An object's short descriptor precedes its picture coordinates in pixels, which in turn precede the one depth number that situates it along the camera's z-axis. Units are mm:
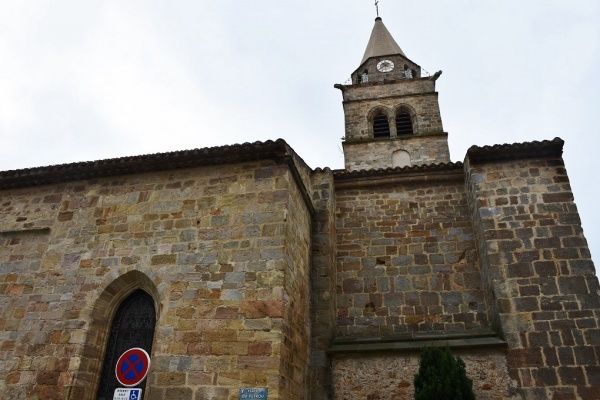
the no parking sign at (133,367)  4562
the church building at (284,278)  5793
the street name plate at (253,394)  5133
